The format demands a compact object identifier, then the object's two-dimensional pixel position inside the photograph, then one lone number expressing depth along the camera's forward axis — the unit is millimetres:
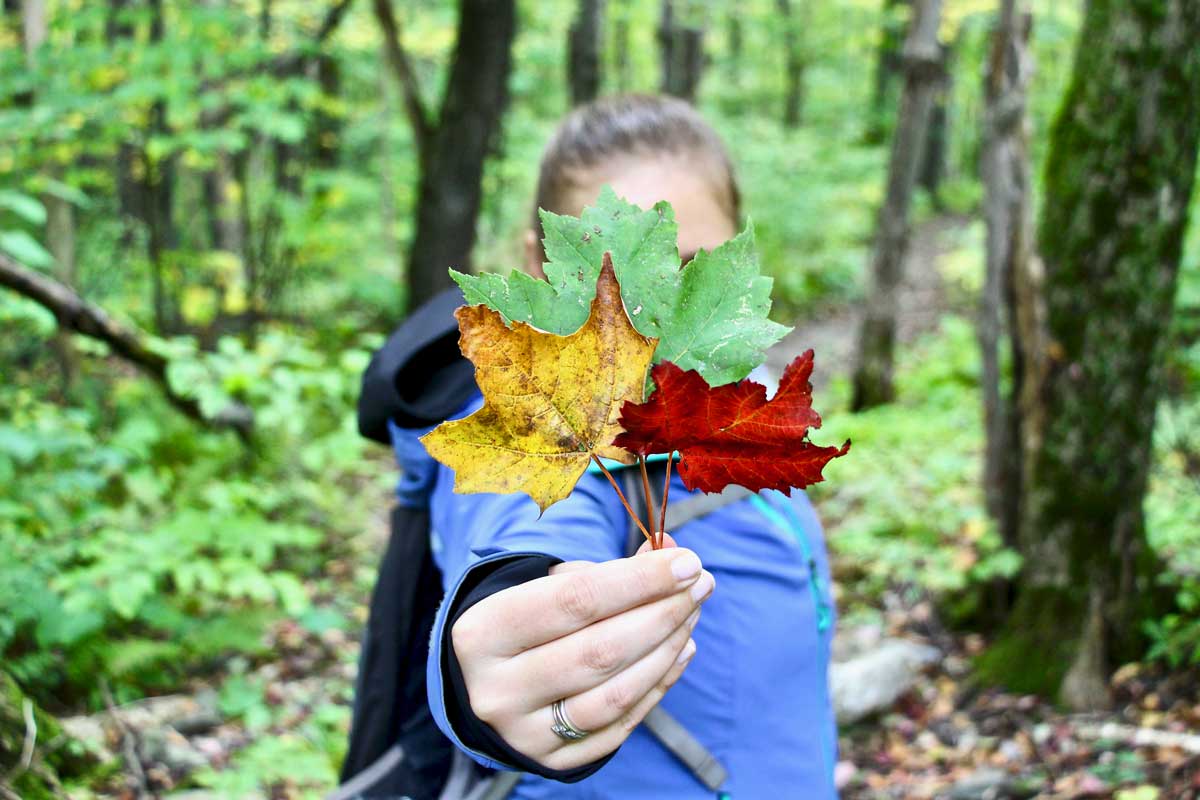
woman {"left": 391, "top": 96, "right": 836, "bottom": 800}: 739
